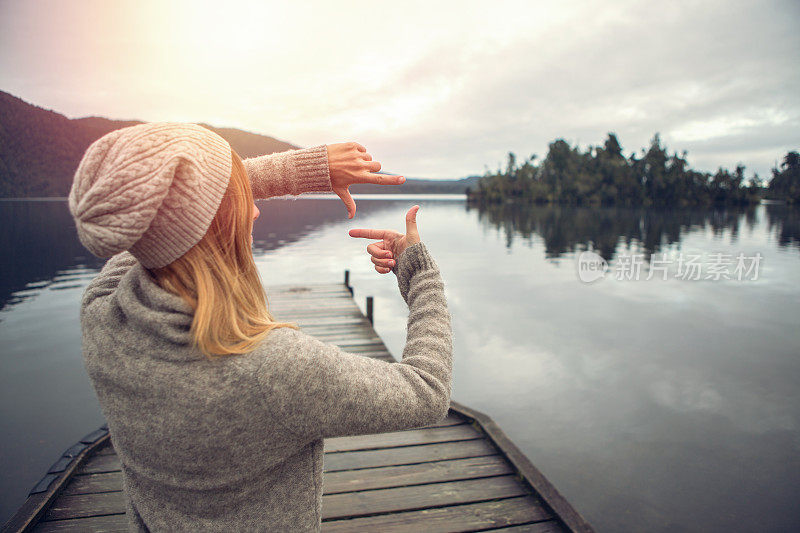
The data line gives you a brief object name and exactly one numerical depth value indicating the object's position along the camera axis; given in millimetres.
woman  904
